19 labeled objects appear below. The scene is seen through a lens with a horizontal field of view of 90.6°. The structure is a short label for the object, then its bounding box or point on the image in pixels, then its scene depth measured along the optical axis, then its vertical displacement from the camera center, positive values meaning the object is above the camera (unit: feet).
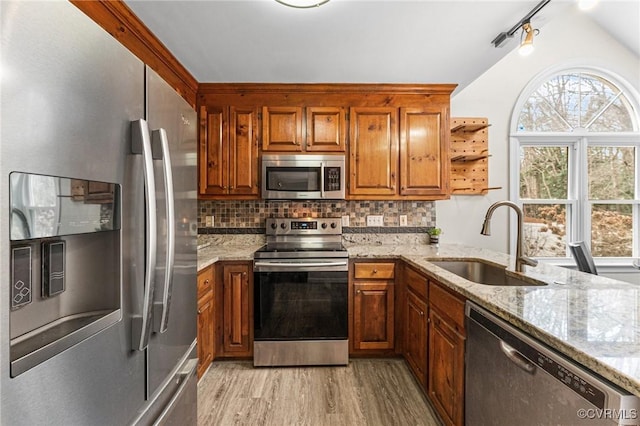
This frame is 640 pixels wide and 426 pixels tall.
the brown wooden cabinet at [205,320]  7.18 -2.59
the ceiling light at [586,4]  5.38 +3.58
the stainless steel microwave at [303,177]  9.32 +0.99
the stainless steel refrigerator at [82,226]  1.67 -0.11
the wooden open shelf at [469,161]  10.70 +1.71
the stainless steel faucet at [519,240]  5.90 -0.53
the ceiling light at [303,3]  5.33 +3.52
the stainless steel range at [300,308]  8.17 -2.53
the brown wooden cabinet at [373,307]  8.54 -2.59
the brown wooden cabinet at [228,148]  9.39 +1.85
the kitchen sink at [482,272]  6.08 -1.36
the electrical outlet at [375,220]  10.44 -0.30
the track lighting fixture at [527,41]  6.04 +3.26
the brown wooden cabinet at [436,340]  5.12 -2.53
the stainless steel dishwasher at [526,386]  2.53 -1.75
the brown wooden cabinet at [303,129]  9.46 +2.44
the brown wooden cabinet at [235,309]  8.31 -2.60
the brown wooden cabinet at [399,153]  9.53 +1.77
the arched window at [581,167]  11.27 +1.63
